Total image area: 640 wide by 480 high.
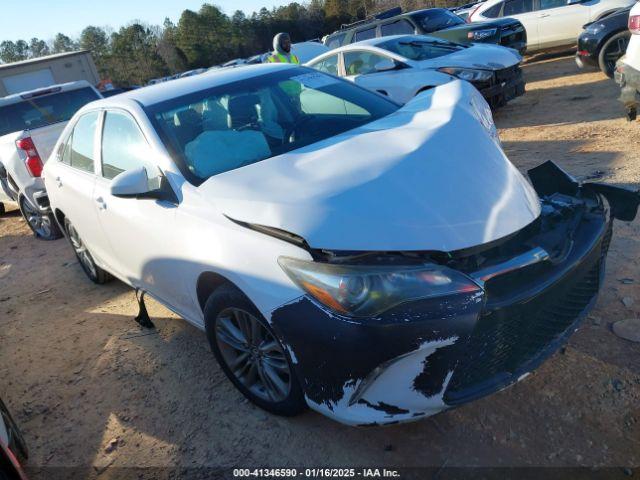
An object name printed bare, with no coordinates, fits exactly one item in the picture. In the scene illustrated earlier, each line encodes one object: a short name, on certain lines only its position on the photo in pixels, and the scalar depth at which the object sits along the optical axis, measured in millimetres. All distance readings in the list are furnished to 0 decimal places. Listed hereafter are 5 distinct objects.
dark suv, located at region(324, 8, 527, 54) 10666
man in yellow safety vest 7590
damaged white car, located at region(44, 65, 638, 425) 2039
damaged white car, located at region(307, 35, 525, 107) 7625
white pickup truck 6055
